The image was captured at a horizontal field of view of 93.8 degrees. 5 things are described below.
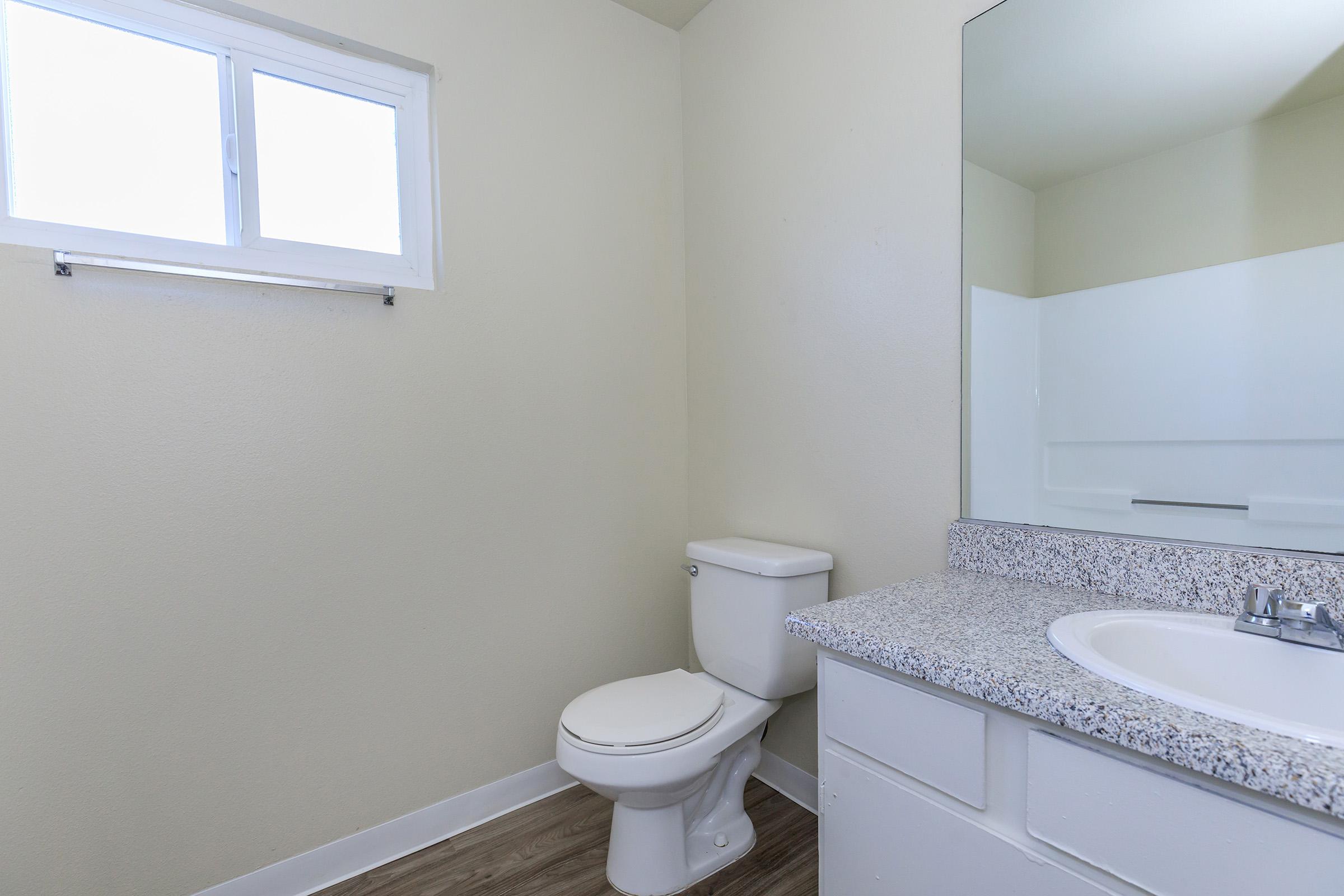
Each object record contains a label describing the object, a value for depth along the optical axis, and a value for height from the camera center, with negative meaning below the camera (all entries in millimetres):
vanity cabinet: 614 -460
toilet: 1386 -687
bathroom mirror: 950 +271
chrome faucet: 818 -269
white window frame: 1339 +712
